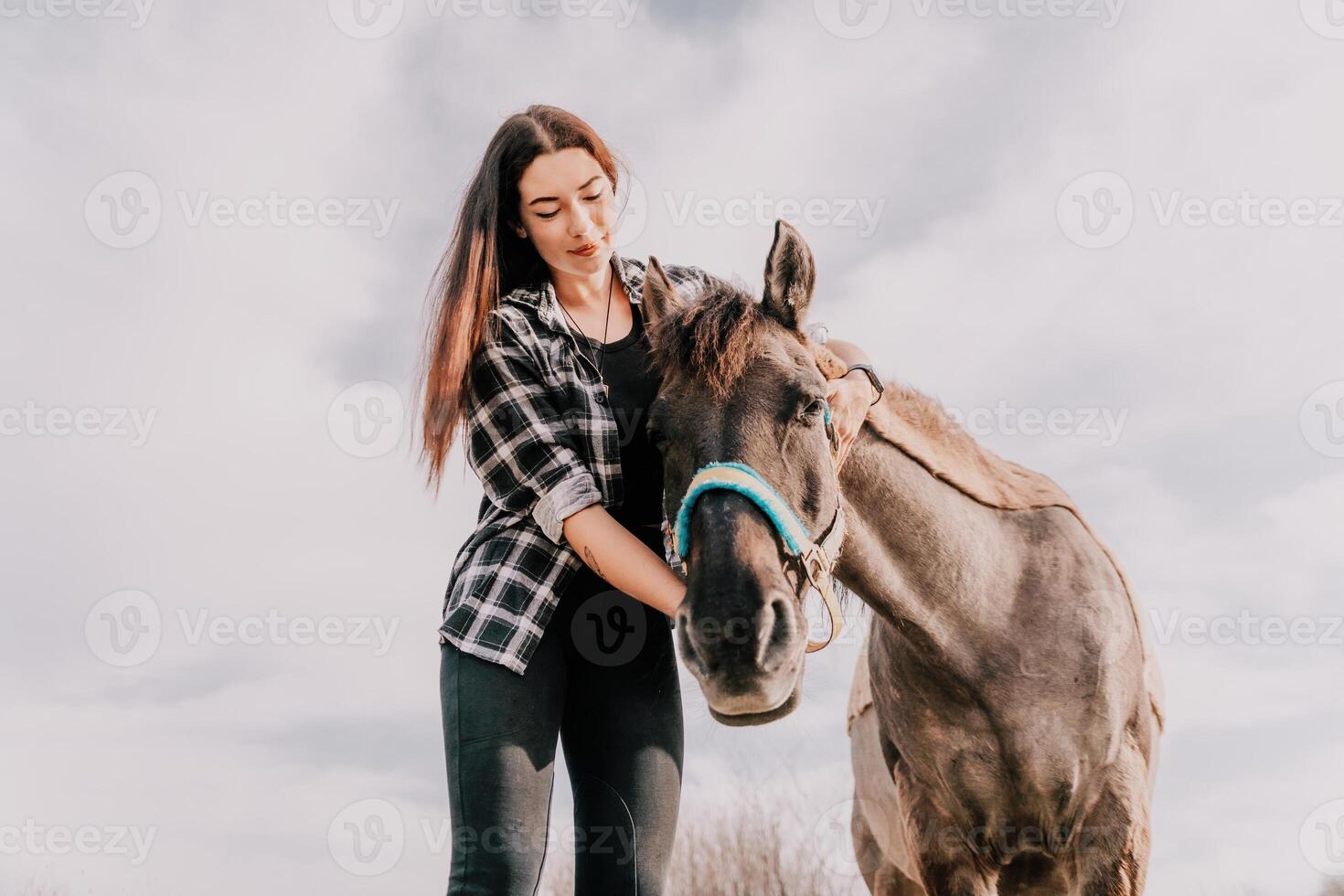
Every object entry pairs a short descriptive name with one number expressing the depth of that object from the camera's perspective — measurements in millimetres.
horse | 2469
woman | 2289
